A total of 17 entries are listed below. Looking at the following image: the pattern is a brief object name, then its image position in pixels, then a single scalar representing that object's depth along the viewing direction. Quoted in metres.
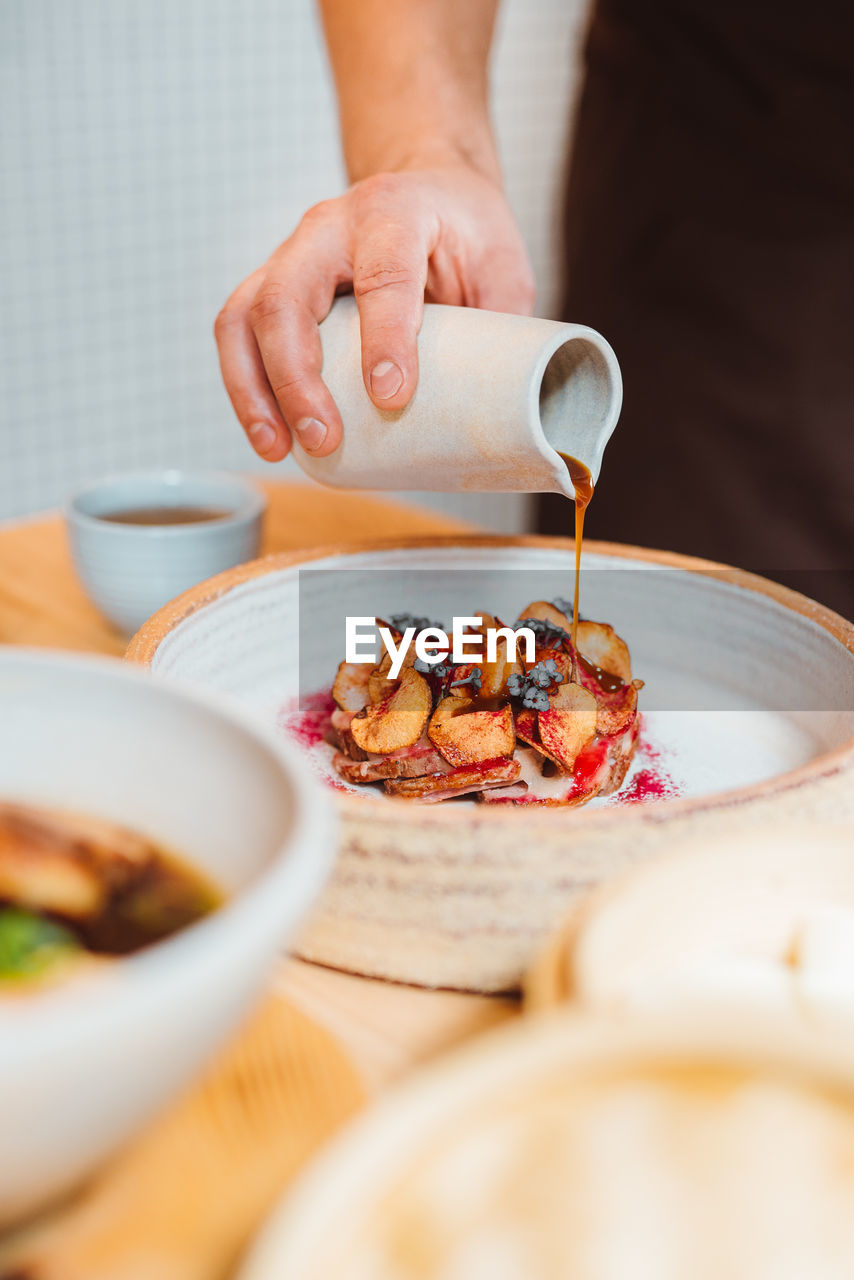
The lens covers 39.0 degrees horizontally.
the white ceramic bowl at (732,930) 0.49
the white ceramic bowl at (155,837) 0.34
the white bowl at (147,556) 1.25
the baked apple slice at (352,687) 1.04
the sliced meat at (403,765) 0.94
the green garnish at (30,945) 0.42
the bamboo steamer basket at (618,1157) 0.35
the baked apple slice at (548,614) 1.06
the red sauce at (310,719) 1.06
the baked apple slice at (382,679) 1.01
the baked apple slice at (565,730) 0.94
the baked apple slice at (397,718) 0.94
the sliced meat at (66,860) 0.47
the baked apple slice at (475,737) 0.92
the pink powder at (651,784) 0.99
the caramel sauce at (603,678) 1.04
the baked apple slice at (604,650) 1.08
